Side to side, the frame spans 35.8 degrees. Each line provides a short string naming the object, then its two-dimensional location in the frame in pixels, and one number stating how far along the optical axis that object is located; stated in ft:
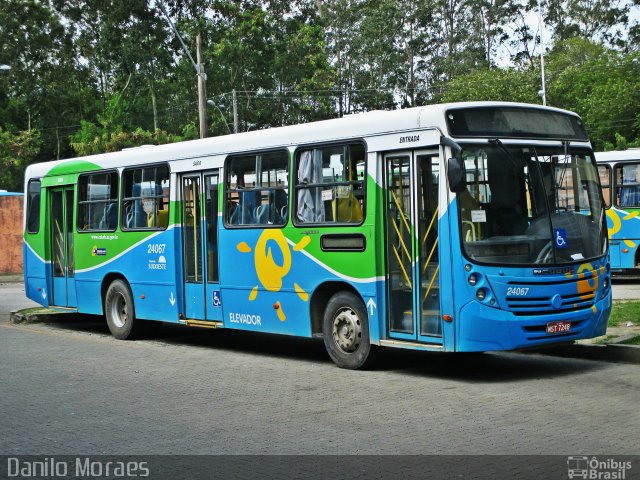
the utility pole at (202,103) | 93.57
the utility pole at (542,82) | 157.51
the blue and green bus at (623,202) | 75.15
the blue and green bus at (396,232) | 34.35
